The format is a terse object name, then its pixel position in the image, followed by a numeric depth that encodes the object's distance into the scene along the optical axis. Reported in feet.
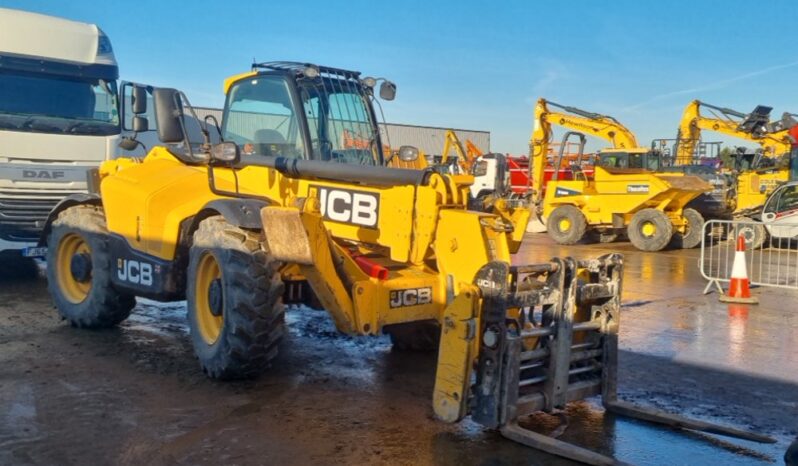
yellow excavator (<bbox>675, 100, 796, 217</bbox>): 65.46
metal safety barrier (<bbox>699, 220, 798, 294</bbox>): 41.52
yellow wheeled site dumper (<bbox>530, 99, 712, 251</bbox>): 55.77
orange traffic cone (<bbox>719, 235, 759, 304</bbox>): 33.83
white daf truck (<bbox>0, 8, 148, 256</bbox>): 31.35
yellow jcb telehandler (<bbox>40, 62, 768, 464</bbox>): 15.01
